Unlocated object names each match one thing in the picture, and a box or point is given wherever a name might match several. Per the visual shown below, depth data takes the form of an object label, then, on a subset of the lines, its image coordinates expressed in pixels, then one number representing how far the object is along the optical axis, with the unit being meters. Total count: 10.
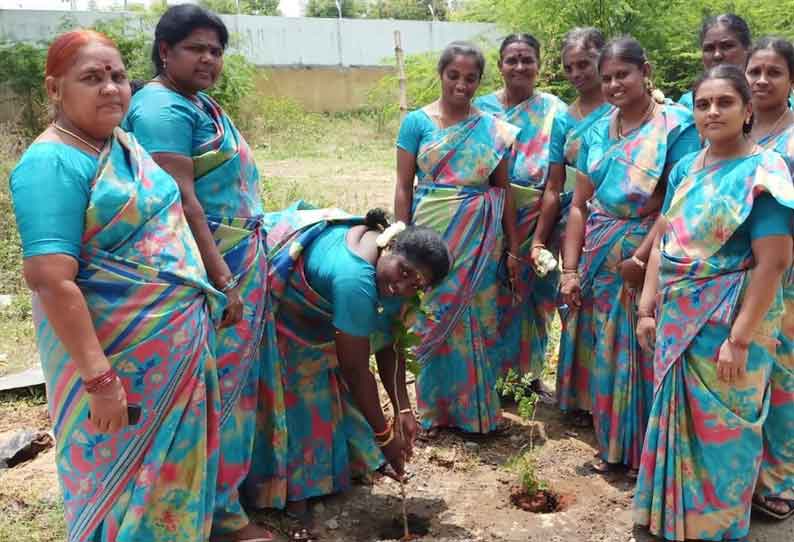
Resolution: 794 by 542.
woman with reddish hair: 2.21
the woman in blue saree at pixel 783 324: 3.29
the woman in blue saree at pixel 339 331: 2.90
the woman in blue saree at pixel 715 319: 2.87
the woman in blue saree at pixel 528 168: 4.33
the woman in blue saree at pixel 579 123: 4.19
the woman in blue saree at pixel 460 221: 4.02
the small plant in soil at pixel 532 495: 3.67
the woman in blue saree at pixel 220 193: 2.83
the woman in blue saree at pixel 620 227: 3.61
